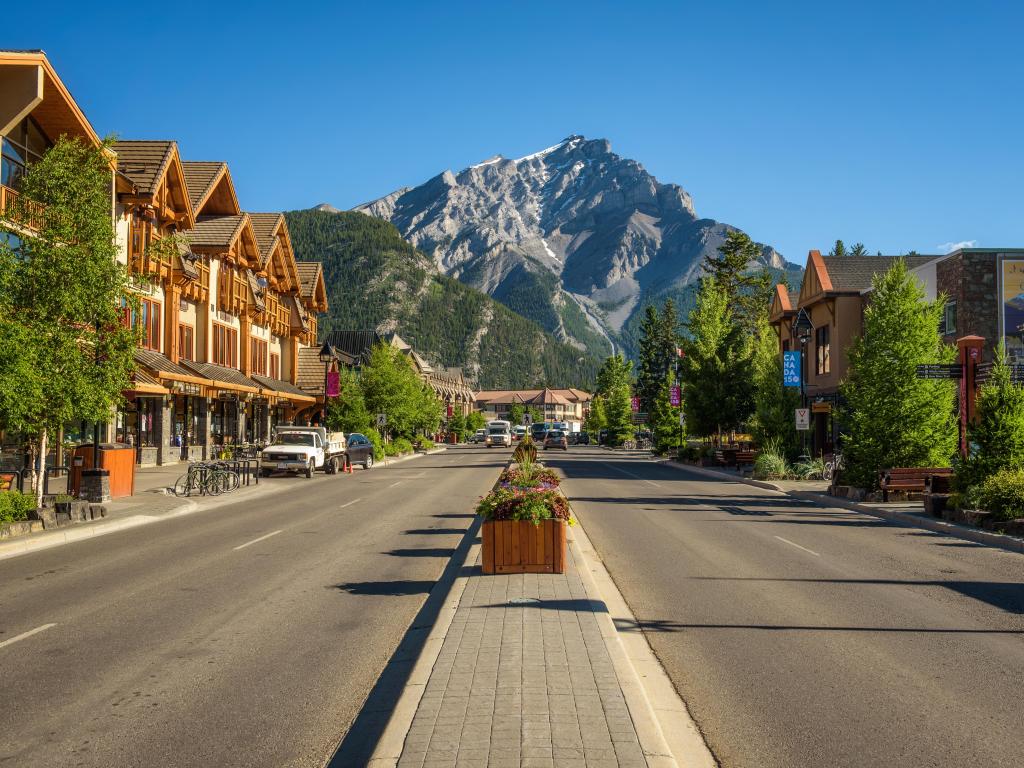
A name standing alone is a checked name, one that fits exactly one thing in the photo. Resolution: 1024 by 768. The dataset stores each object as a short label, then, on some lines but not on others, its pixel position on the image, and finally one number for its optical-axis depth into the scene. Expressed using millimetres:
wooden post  23469
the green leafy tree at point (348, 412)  55844
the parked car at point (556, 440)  77375
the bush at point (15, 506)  16141
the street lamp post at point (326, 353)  48097
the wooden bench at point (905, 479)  24484
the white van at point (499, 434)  83312
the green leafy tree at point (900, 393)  25688
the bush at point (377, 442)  53206
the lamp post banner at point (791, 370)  38969
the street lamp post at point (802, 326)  35531
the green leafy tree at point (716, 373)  51688
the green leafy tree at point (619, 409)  99750
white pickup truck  36312
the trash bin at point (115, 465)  22406
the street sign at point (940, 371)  23750
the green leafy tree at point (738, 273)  83625
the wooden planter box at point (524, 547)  11062
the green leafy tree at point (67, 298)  17812
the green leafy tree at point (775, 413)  39750
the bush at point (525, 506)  10938
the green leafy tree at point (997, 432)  19375
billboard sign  34281
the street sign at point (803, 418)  33906
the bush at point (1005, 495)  17359
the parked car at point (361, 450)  43438
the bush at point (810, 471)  34688
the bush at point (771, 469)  35312
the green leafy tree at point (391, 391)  63000
